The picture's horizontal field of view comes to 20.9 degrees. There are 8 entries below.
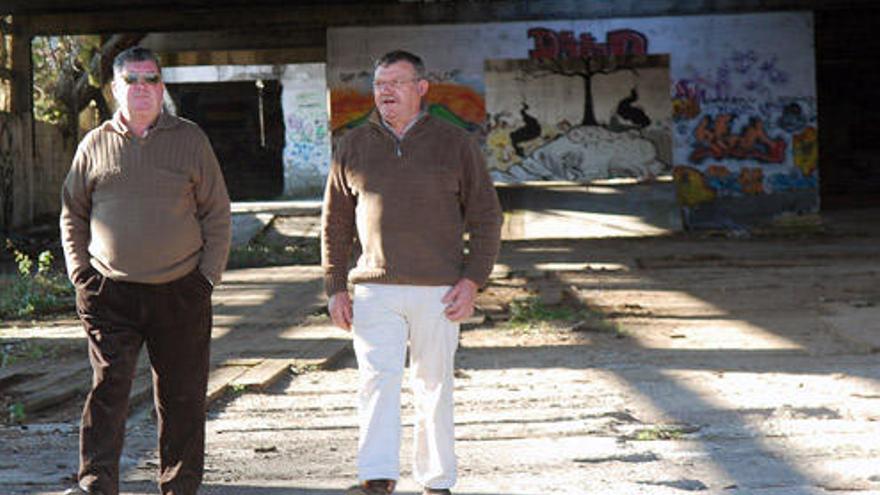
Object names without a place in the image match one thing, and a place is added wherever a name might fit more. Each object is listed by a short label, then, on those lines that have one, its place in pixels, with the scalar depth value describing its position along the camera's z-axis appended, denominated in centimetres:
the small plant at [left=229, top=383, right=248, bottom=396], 1535
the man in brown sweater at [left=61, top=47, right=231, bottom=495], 873
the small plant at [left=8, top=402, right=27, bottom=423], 1360
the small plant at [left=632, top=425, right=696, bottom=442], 1187
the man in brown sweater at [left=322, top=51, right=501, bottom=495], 903
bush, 2465
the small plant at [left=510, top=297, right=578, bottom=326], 2193
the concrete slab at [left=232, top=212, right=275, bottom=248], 4511
